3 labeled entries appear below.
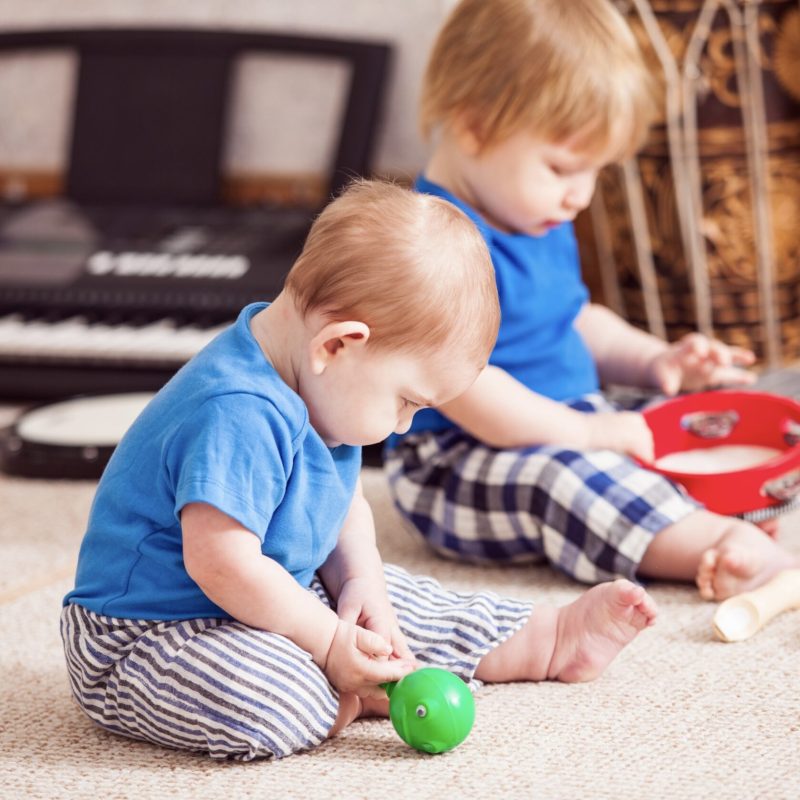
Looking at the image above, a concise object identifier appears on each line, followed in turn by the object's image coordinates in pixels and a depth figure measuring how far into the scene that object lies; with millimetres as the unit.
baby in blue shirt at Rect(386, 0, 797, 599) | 1956
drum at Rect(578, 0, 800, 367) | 2680
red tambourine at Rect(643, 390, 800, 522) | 1995
